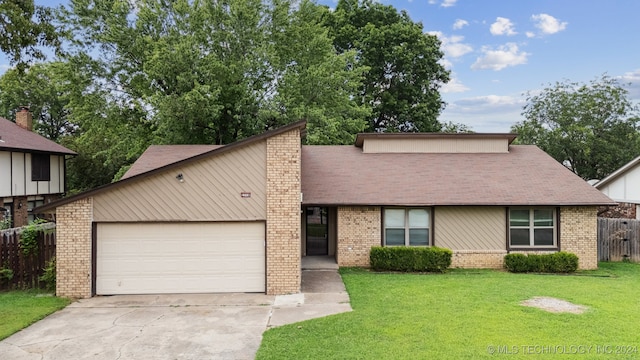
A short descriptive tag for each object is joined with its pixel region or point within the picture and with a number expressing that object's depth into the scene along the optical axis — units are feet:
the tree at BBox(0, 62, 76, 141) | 115.65
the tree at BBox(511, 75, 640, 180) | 102.32
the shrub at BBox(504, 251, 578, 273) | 44.55
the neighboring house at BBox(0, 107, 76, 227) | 64.03
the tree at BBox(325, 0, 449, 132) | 104.01
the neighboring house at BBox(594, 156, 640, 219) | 62.85
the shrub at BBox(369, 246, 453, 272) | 43.60
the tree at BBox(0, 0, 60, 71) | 27.45
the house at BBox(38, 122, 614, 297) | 34.40
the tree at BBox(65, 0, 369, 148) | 70.03
